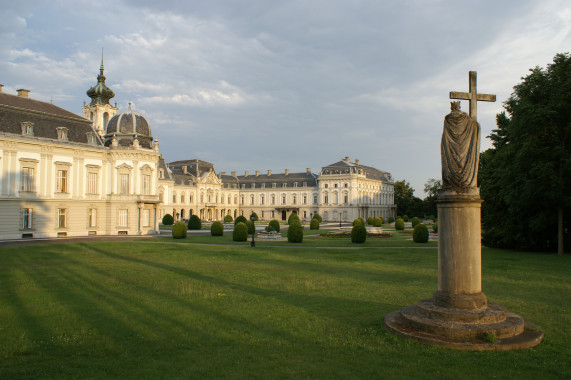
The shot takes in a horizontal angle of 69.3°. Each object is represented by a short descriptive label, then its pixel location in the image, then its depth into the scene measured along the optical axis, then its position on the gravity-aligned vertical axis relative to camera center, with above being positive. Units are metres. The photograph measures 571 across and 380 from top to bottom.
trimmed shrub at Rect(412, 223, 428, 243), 28.00 -1.79
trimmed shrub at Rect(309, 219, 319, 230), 48.44 -2.07
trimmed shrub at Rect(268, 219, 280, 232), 38.73 -1.75
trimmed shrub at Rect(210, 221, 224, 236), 34.94 -1.85
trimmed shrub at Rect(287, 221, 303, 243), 28.30 -1.76
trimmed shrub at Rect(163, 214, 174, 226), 59.59 -1.89
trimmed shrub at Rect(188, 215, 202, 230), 44.59 -1.79
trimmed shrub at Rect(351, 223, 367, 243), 28.22 -1.81
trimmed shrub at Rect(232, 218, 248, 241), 29.64 -1.80
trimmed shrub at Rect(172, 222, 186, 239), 30.33 -1.76
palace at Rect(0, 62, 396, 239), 28.61 +2.57
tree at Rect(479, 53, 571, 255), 18.80 +2.15
